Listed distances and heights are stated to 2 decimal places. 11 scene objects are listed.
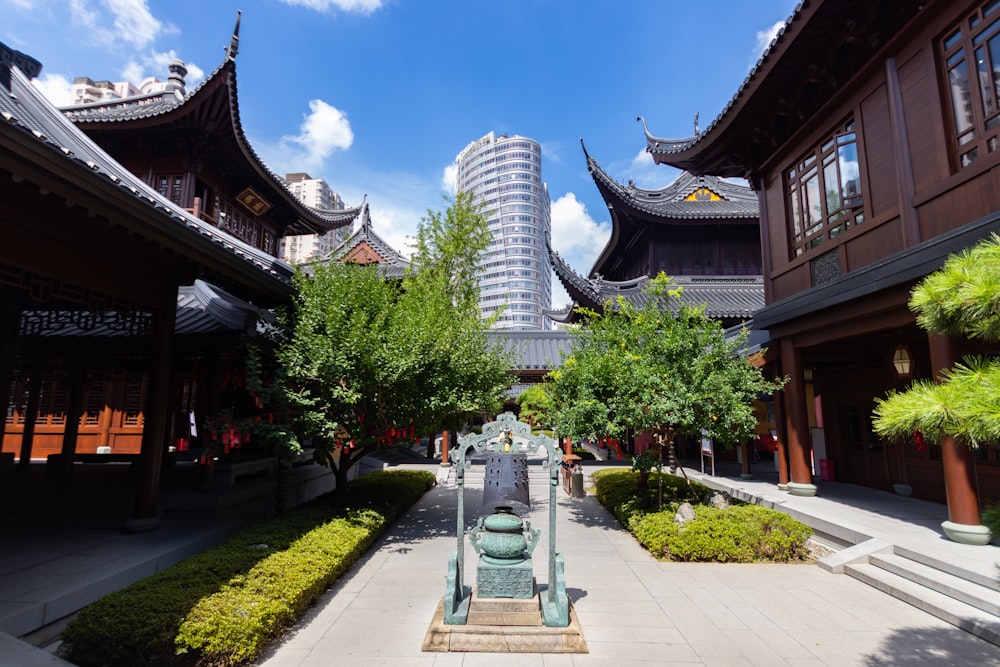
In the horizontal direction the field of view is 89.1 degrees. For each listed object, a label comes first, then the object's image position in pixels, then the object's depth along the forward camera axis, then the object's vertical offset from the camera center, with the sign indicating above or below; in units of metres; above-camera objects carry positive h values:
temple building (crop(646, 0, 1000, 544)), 6.52 +3.52
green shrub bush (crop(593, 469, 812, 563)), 7.00 -1.61
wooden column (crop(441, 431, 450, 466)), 17.21 -1.09
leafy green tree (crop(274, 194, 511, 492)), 7.49 +0.81
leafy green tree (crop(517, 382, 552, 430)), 10.86 +0.46
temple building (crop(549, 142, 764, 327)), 18.69 +6.80
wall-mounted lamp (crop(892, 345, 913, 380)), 8.73 +1.04
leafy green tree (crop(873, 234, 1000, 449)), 2.54 +0.26
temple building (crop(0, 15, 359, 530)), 5.05 +1.86
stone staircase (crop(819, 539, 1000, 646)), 4.82 -1.76
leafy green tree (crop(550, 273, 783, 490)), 7.89 +0.53
